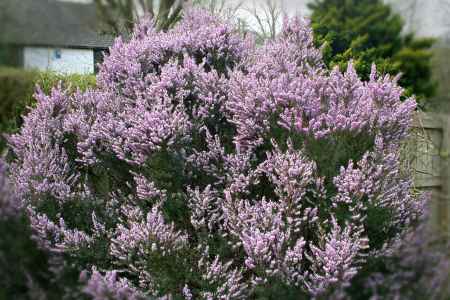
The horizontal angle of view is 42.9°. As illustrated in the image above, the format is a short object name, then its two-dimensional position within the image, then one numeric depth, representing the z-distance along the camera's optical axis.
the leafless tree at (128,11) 3.46
